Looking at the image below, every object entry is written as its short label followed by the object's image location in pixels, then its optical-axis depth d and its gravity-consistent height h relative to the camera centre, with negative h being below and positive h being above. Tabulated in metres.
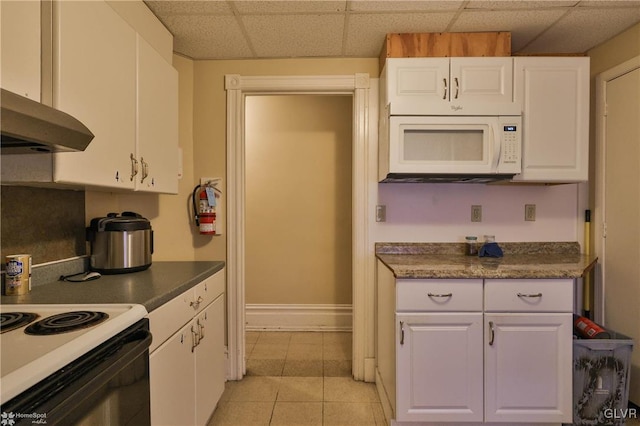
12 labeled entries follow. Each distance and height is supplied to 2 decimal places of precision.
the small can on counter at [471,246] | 2.31 -0.25
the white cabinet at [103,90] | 1.15 +0.48
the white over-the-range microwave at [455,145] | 1.97 +0.39
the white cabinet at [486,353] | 1.74 -0.74
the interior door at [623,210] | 2.03 +0.01
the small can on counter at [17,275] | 1.31 -0.27
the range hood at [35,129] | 0.84 +0.22
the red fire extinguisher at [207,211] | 2.34 -0.01
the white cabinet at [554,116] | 2.00 +0.58
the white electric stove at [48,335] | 0.73 -0.35
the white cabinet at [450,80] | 2.00 +0.79
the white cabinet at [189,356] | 1.30 -0.68
